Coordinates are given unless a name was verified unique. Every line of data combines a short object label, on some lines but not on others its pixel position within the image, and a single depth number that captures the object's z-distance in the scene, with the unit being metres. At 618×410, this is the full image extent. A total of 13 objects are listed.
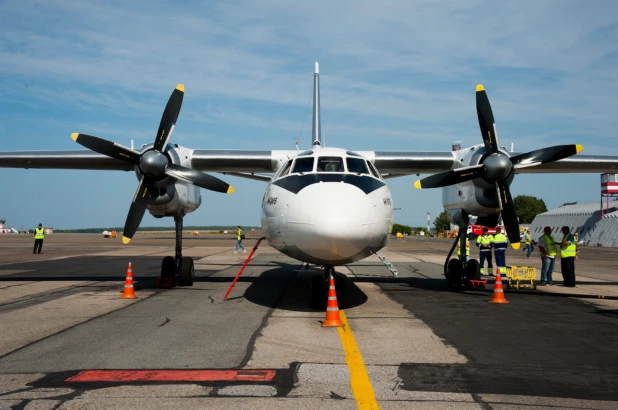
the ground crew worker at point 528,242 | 29.77
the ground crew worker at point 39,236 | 31.34
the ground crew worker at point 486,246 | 18.27
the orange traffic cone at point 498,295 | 11.69
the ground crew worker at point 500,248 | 16.81
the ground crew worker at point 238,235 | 33.03
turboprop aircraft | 8.75
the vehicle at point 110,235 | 73.50
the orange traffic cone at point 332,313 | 8.51
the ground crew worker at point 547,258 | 16.03
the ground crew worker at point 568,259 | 15.53
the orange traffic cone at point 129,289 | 11.92
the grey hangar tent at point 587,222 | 56.72
